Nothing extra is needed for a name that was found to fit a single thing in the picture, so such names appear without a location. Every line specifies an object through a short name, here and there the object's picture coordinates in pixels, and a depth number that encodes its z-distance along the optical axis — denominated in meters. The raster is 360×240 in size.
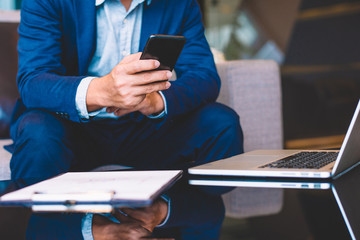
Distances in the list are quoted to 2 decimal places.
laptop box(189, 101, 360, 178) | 1.44
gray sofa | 2.60
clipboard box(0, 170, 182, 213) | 1.30
